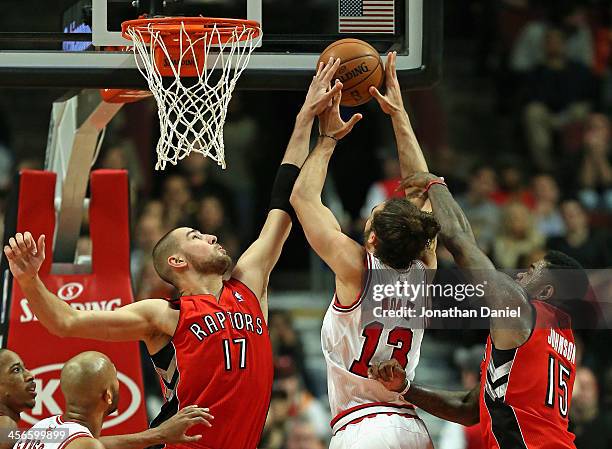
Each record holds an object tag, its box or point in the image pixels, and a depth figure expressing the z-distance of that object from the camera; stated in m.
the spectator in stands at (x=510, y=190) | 22.58
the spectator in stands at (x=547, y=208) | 21.95
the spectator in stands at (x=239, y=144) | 23.70
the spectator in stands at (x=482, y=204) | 21.67
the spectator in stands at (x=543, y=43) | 26.16
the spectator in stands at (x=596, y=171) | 23.45
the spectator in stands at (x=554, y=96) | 25.56
